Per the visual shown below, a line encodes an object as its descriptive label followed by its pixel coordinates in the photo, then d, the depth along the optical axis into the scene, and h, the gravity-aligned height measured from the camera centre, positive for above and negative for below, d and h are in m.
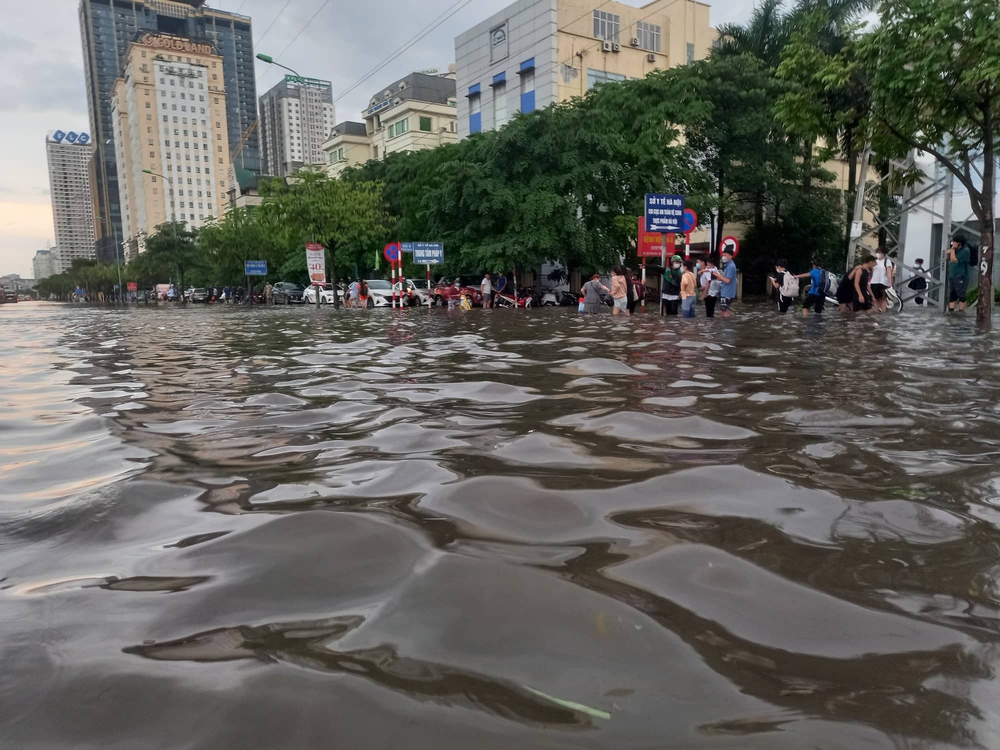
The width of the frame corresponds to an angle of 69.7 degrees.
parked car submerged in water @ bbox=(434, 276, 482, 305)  28.61 -0.18
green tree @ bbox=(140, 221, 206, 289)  65.50 +3.82
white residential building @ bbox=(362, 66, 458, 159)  59.50 +14.50
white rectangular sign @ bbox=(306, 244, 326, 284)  29.98 +1.03
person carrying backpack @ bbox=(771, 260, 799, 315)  17.20 -0.19
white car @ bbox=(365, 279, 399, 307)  31.73 -0.34
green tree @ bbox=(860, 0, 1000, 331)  10.87 +3.03
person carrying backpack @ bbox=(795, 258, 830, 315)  16.52 -0.26
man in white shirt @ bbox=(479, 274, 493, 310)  27.80 -0.27
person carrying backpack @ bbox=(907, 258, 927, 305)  18.80 -0.11
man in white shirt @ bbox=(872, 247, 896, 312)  15.98 +0.01
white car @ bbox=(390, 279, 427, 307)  31.59 -0.21
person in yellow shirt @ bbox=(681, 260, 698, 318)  15.80 -0.29
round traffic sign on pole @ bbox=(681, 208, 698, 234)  18.92 +1.58
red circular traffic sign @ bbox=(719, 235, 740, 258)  24.09 +1.16
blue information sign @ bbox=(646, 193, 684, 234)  18.05 +1.72
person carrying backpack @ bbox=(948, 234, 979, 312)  16.03 +0.11
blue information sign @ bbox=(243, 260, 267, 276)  48.41 +1.46
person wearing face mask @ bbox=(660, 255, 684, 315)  16.94 -0.17
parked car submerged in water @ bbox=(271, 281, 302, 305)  45.19 -0.24
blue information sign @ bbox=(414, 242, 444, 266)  27.62 +1.31
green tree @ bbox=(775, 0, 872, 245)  12.30 +3.43
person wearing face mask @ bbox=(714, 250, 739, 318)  15.98 +0.04
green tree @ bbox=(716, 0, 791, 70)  29.00 +9.97
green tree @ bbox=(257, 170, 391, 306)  31.62 +3.50
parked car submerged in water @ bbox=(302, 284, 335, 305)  37.53 -0.35
